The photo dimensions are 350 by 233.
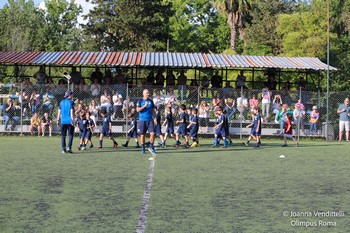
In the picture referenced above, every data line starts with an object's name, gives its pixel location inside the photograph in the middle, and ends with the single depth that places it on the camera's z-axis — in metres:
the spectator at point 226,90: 25.96
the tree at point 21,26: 67.75
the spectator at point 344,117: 25.23
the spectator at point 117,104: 25.24
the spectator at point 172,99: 25.33
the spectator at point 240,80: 28.13
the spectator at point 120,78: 27.66
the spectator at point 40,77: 27.75
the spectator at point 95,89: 25.59
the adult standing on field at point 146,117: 16.61
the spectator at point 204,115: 25.38
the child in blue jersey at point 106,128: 19.68
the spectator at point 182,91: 25.41
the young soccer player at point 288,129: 21.55
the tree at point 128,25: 56.19
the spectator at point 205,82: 29.37
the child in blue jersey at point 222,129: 20.75
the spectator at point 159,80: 28.30
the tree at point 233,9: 55.15
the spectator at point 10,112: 25.05
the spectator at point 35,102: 25.23
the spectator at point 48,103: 25.28
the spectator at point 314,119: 25.62
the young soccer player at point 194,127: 20.98
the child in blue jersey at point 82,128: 18.73
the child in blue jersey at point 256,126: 20.84
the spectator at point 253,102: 25.45
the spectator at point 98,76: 28.22
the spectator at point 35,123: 25.10
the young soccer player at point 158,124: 20.40
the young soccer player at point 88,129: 18.97
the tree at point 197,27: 66.19
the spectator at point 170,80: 28.34
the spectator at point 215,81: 28.41
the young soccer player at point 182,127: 20.67
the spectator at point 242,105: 25.56
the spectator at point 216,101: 25.48
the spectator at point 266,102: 25.64
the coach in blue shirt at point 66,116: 16.94
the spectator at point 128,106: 24.92
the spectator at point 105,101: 25.06
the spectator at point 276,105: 25.67
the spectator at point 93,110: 24.92
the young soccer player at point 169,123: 21.58
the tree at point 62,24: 81.25
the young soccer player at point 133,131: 19.84
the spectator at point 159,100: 25.05
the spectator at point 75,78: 28.14
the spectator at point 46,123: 25.12
